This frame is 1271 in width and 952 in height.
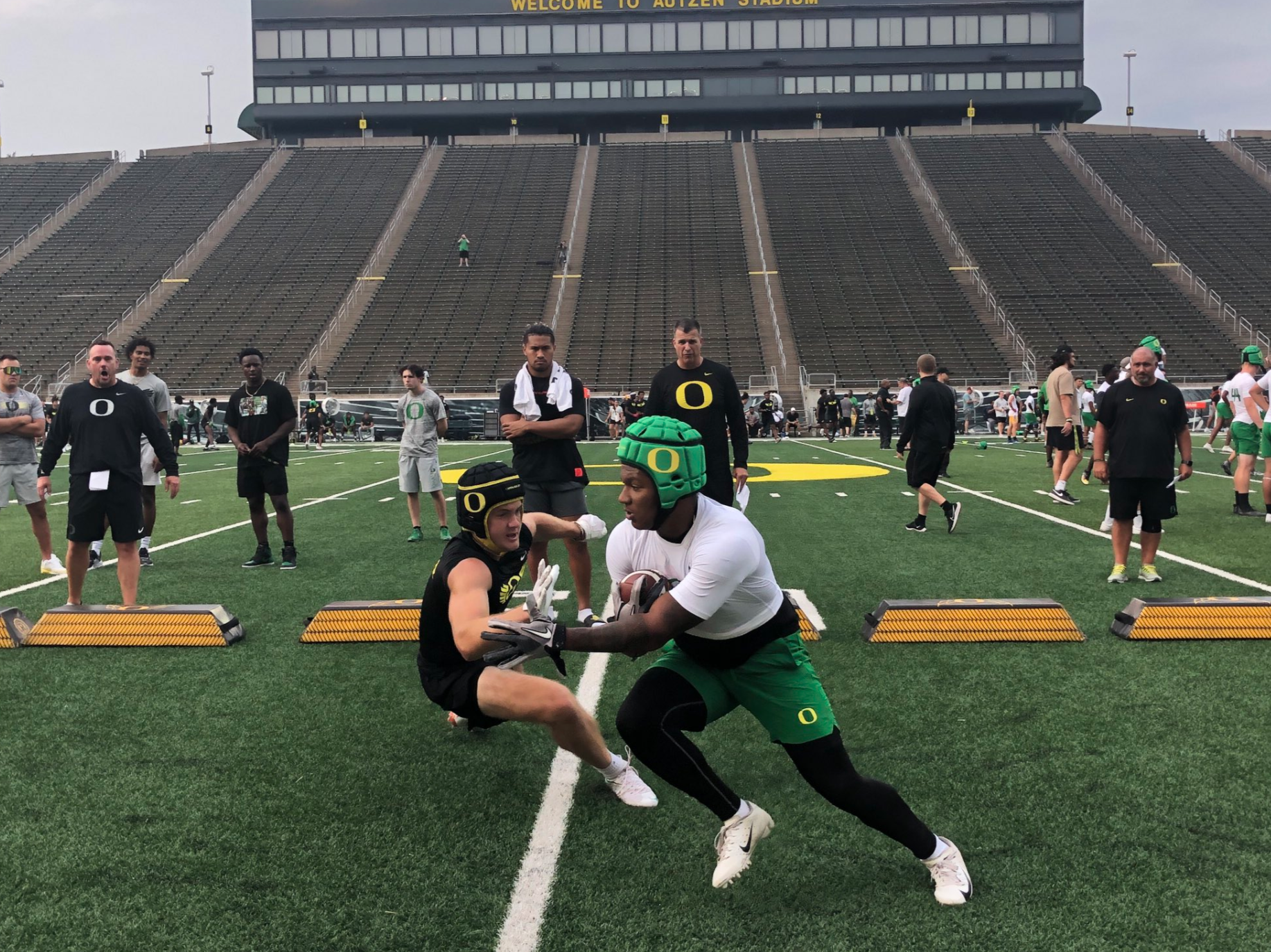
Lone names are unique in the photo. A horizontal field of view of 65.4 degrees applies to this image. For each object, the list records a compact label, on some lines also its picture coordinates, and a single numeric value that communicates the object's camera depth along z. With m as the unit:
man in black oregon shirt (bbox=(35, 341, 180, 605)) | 7.14
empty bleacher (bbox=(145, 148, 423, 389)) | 41.47
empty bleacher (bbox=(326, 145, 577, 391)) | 40.25
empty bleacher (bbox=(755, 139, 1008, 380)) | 40.09
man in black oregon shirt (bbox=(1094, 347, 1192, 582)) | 7.84
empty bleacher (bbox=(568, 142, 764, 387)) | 40.66
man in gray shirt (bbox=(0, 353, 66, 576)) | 9.36
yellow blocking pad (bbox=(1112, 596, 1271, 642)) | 6.37
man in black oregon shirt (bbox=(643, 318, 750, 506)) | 6.86
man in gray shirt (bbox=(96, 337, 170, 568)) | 9.41
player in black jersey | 3.81
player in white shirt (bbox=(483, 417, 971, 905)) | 3.19
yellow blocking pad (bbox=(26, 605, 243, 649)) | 6.59
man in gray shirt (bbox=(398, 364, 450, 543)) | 11.31
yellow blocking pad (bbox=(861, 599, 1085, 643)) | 6.45
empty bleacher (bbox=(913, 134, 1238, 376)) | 40.19
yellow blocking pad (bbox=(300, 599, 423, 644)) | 6.68
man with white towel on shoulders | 6.75
